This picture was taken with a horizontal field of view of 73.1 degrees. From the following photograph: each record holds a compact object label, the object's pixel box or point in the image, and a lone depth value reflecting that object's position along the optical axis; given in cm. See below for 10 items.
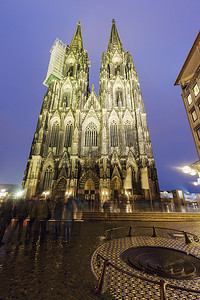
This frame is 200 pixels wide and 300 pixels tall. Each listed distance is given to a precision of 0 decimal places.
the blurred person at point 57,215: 515
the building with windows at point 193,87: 1191
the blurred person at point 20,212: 532
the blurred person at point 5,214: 464
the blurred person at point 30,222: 545
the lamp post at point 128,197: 1702
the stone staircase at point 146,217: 925
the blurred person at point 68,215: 506
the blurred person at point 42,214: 528
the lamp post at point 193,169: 966
